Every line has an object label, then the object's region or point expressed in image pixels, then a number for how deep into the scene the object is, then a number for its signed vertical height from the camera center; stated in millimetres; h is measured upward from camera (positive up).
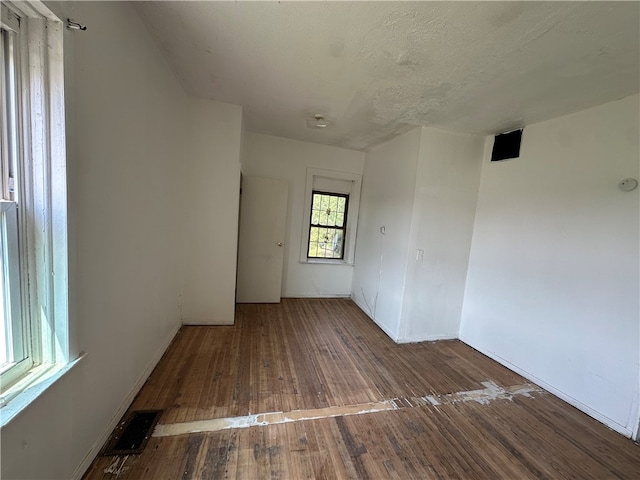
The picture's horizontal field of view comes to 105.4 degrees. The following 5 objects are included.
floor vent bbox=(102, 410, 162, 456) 1383 -1385
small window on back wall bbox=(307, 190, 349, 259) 4156 -77
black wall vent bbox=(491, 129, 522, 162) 2586 +981
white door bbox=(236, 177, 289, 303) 3594 -361
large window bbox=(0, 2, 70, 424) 917 -36
